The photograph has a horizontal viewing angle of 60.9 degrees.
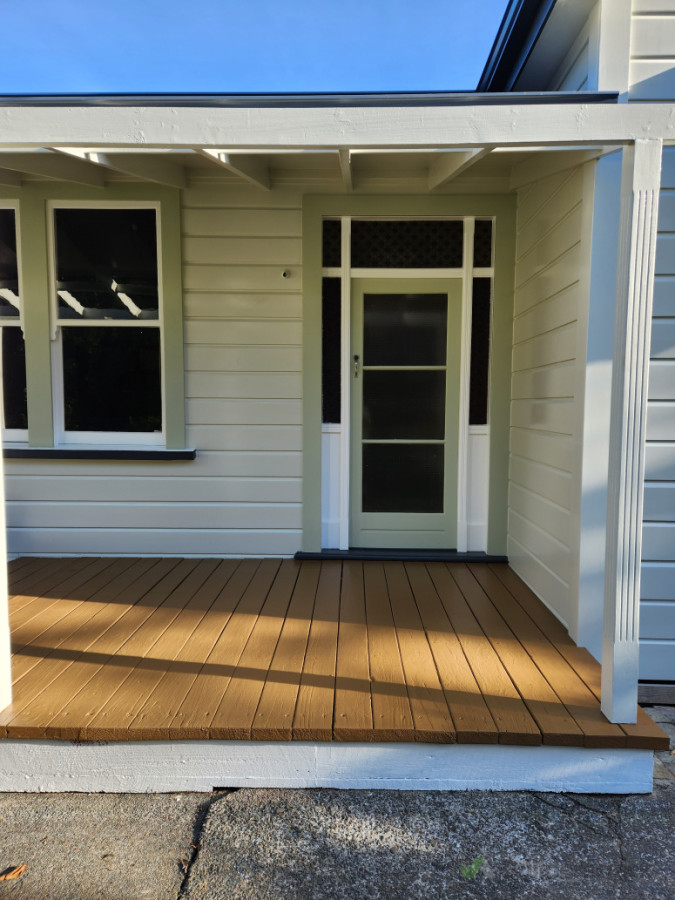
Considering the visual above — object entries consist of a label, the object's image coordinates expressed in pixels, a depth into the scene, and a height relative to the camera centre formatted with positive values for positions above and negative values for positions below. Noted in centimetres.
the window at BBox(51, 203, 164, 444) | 375 +51
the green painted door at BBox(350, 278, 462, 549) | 383 -5
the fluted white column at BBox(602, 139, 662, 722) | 183 -6
